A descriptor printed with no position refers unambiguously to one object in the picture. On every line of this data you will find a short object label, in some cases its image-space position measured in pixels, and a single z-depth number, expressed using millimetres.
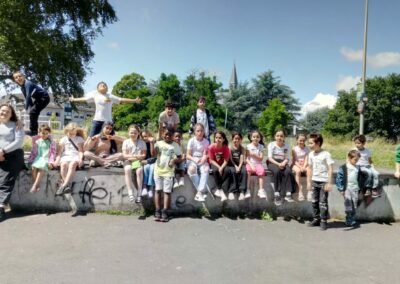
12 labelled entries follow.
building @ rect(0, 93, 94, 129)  16586
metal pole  17859
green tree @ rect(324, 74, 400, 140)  52406
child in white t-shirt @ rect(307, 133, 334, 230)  5719
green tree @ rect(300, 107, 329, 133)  80738
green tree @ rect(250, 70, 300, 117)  62562
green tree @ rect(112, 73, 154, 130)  64250
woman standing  5781
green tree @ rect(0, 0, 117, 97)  13914
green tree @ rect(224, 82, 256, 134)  62028
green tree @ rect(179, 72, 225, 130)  62312
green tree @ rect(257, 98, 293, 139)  47744
